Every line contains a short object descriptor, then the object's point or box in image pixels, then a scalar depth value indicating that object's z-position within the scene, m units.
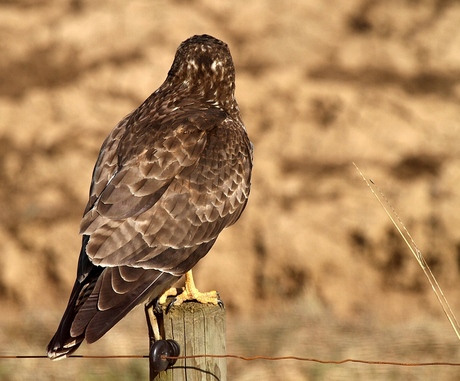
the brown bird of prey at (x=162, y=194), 10.70
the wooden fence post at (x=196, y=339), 9.65
